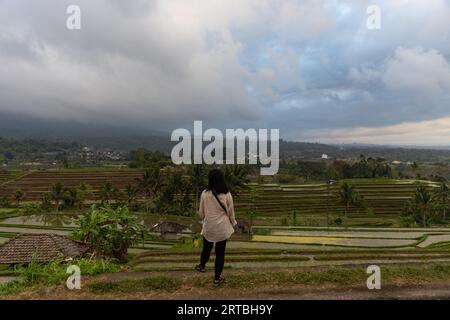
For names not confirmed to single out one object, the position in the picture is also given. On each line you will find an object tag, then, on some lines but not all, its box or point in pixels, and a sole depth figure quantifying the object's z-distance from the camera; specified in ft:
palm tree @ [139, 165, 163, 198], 165.37
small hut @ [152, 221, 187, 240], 105.81
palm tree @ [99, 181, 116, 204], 171.63
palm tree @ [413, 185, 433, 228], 145.69
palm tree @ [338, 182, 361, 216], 164.25
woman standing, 17.87
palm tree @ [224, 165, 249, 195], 128.36
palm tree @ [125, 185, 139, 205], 167.81
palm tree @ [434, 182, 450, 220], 163.48
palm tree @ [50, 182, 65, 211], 159.33
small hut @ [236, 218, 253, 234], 110.68
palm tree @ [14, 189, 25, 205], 180.79
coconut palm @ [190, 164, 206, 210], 141.69
